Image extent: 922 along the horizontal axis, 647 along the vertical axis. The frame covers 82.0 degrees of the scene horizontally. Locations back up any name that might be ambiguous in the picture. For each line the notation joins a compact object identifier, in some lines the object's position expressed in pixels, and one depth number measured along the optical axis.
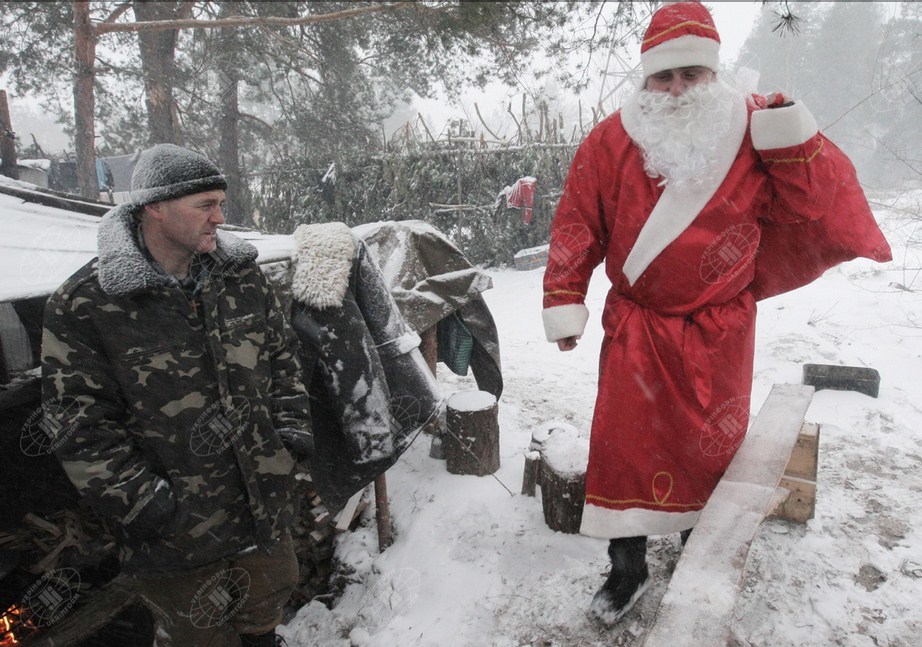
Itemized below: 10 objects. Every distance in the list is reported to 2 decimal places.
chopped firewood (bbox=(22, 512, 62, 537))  2.45
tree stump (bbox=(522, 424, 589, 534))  2.75
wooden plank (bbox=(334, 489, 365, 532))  3.23
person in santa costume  1.88
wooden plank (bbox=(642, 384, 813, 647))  1.31
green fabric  3.87
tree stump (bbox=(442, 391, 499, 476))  3.37
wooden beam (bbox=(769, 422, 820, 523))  2.66
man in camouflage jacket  1.55
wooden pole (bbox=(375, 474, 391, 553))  3.05
